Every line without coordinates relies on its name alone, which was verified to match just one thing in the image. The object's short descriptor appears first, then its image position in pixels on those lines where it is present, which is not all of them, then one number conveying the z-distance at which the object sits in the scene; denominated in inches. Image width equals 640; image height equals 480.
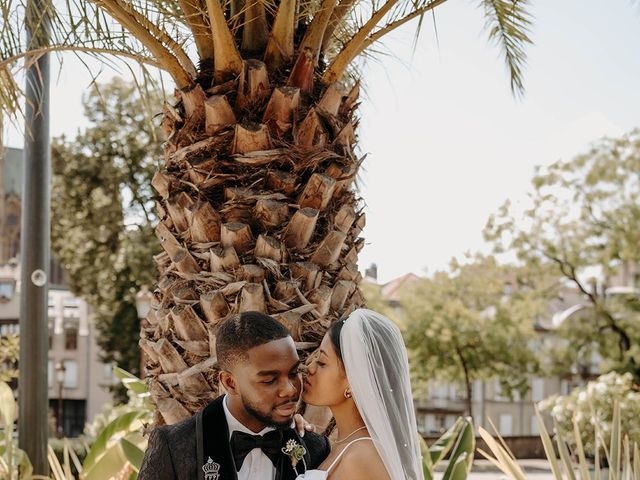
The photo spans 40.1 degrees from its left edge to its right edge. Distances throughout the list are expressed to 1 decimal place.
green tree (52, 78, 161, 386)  1115.3
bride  117.2
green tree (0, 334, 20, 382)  416.5
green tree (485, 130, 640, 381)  1193.4
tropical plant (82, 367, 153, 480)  195.1
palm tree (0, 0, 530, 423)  158.4
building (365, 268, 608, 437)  2445.9
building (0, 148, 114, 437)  2208.4
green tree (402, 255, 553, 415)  1352.1
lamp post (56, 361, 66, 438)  1168.1
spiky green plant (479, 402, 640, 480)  188.9
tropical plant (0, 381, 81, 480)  261.9
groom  114.4
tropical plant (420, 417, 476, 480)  224.8
